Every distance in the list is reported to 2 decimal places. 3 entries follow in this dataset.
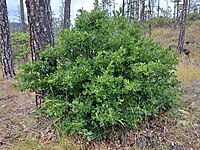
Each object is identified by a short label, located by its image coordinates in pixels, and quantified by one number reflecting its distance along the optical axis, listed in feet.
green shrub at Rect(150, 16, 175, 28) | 63.13
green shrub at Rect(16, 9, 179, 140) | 7.06
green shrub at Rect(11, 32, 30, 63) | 31.34
